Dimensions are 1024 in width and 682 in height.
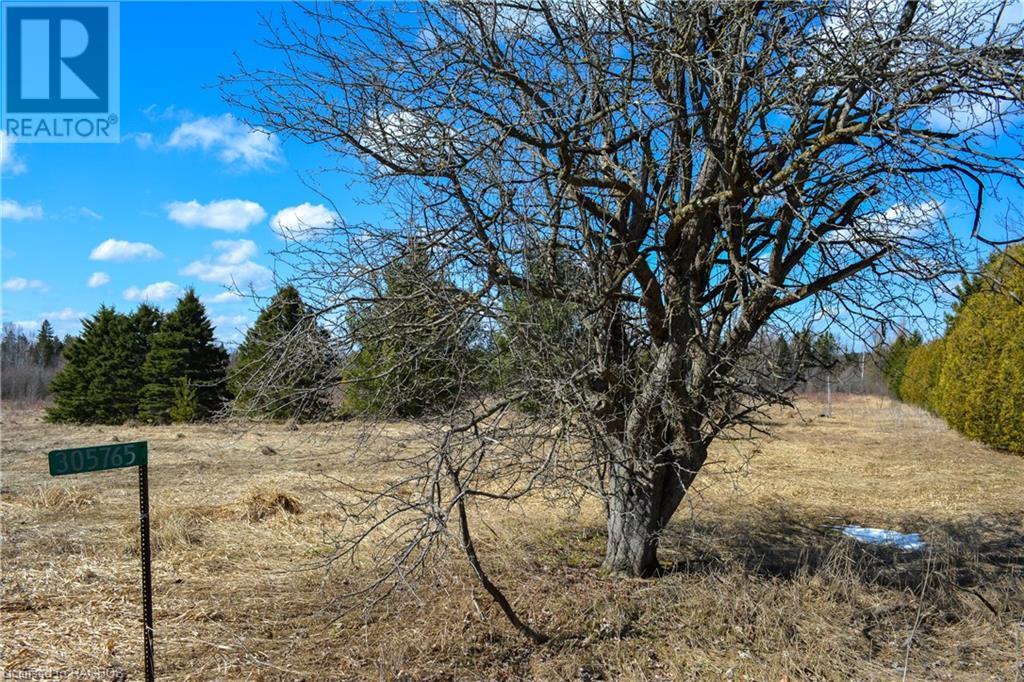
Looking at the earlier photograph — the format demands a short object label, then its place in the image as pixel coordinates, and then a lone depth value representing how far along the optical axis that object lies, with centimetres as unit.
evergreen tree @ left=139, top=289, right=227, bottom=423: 2534
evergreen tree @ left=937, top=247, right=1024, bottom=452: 1591
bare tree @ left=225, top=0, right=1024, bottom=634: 437
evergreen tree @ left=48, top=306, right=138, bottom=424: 2625
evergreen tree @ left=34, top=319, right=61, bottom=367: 5609
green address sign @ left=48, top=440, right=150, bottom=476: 324
